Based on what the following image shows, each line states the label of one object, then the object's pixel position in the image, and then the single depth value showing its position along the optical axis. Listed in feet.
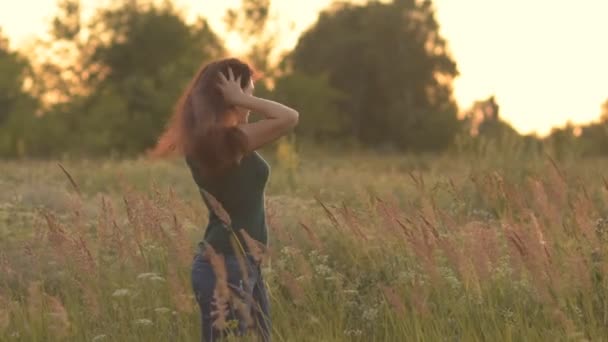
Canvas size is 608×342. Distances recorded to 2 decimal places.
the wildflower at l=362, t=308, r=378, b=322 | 35.96
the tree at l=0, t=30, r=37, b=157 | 254.68
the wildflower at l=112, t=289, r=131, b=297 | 35.17
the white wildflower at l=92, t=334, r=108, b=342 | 34.83
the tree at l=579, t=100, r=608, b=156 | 228.02
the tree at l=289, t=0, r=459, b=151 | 303.68
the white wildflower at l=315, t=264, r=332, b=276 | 39.18
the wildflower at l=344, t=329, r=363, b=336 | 34.78
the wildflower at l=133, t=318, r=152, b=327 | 34.49
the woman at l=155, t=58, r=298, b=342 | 29.63
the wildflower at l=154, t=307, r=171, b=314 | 35.60
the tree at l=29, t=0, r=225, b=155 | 271.90
